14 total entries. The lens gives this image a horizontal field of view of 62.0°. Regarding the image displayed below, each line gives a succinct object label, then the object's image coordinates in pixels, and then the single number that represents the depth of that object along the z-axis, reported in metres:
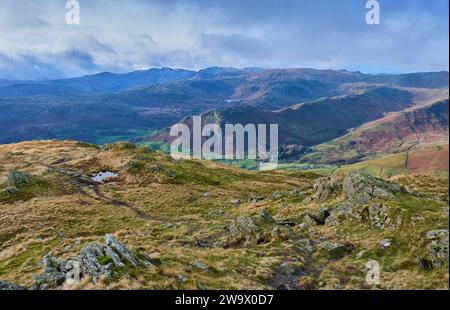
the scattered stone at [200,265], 29.31
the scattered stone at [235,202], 67.74
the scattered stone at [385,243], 33.09
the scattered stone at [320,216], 43.94
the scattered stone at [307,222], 43.12
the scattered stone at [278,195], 63.58
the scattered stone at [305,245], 36.00
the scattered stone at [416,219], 34.19
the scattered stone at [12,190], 69.44
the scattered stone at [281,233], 39.27
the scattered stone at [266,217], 44.42
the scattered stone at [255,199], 66.80
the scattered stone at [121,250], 26.89
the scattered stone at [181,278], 25.48
